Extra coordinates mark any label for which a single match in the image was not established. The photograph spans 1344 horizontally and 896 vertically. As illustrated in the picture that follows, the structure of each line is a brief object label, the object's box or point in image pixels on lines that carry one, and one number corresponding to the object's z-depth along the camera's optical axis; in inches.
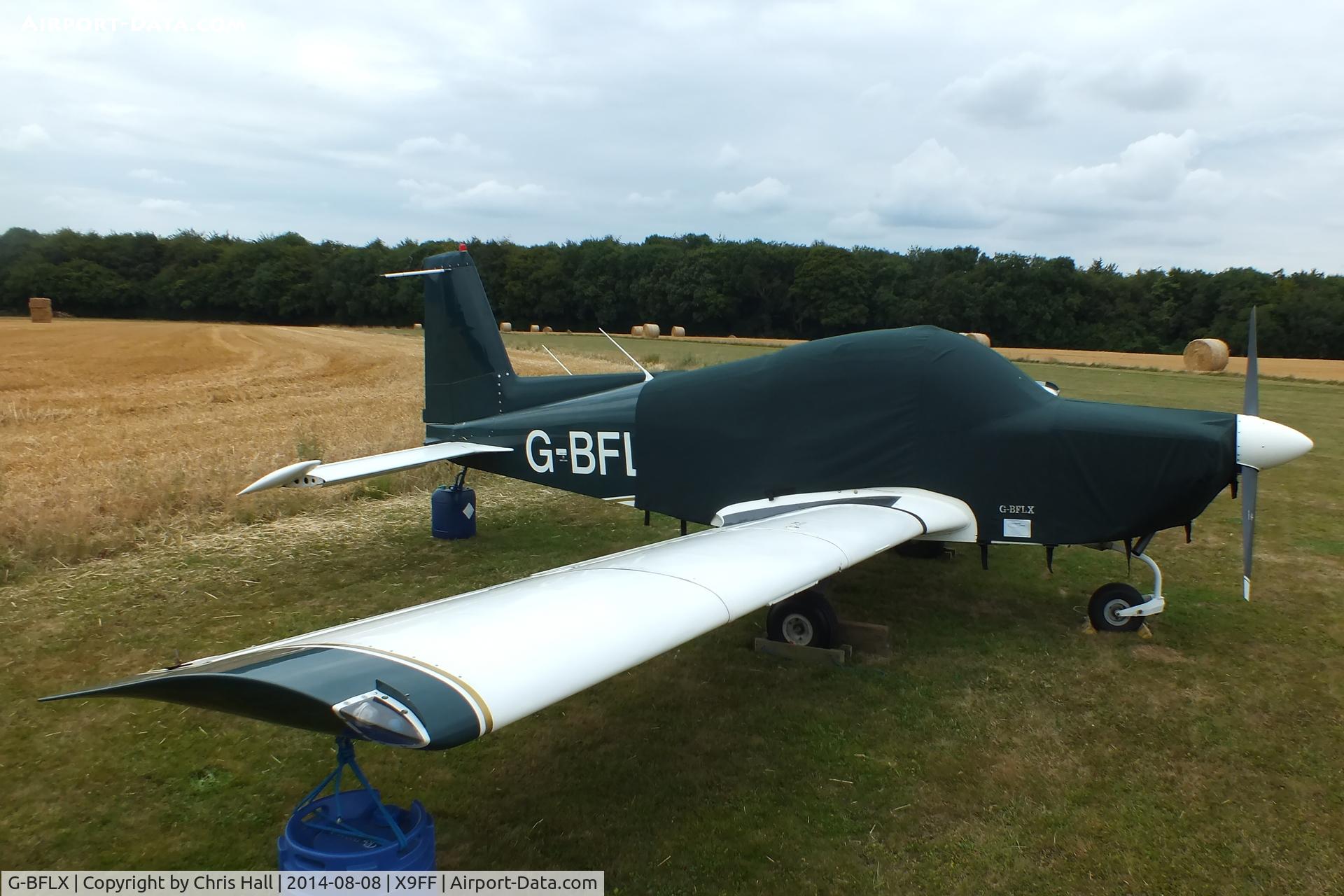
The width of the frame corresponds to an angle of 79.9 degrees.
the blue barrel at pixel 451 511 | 319.6
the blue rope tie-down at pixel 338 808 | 103.8
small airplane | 91.0
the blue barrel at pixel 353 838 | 101.0
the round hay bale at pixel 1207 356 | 1213.1
